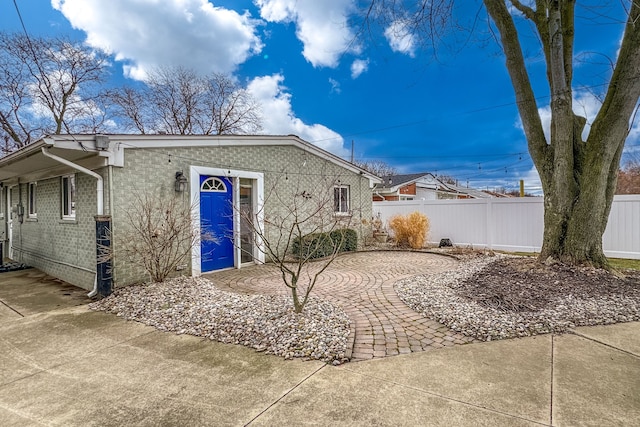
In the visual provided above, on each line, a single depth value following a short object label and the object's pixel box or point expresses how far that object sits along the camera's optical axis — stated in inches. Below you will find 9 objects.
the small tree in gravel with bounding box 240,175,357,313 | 338.0
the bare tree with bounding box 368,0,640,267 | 239.6
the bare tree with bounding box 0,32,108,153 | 622.8
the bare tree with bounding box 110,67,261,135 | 824.3
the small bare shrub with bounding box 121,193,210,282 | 231.9
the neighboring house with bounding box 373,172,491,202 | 884.6
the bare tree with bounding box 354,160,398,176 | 1559.9
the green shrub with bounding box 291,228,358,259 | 366.0
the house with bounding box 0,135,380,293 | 228.1
